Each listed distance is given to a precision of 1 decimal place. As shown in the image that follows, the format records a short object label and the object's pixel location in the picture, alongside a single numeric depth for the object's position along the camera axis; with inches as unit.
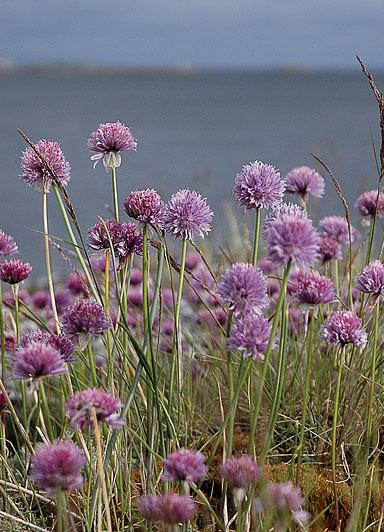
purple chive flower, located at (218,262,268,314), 73.1
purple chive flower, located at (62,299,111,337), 74.7
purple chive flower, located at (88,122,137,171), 77.4
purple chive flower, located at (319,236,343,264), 84.8
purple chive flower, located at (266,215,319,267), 71.8
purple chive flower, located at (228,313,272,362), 73.0
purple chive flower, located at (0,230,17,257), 79.5
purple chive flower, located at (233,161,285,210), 76.5
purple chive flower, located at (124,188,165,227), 76.2
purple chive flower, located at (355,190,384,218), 85.9
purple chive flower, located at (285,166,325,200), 84.2
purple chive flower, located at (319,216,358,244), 88.0
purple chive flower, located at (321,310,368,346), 75.8
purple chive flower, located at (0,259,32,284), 79.3
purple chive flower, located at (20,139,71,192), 78.3
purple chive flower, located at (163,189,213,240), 75.9
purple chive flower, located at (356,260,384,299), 77.5
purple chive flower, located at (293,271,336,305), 75.6
